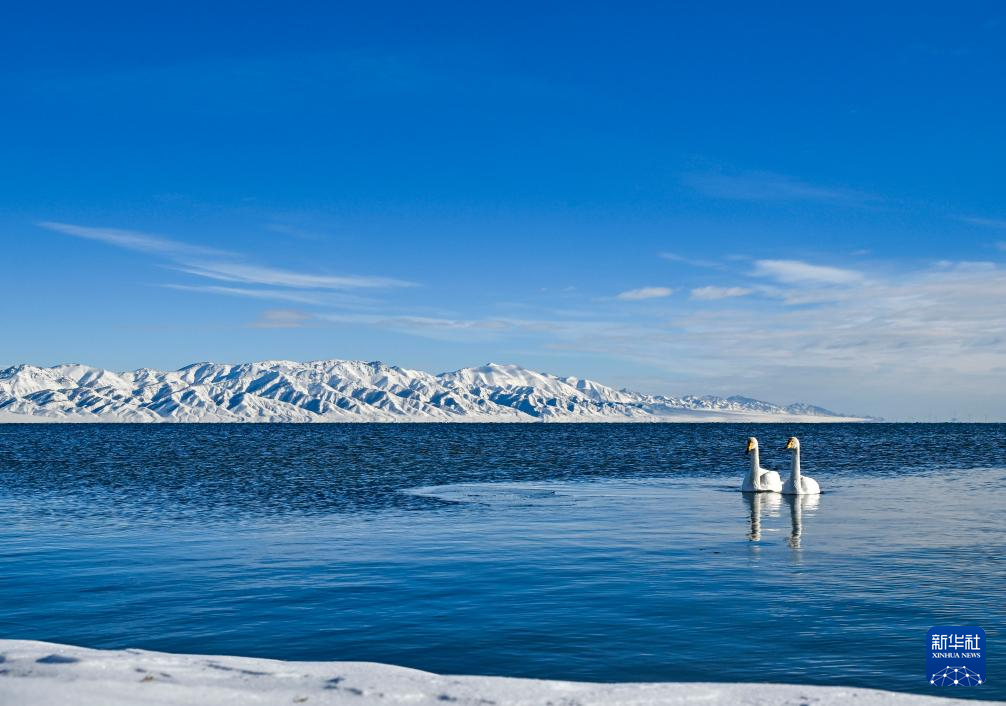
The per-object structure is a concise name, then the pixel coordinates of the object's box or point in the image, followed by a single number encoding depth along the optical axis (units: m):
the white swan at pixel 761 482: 44.03
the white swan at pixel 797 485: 42.21
